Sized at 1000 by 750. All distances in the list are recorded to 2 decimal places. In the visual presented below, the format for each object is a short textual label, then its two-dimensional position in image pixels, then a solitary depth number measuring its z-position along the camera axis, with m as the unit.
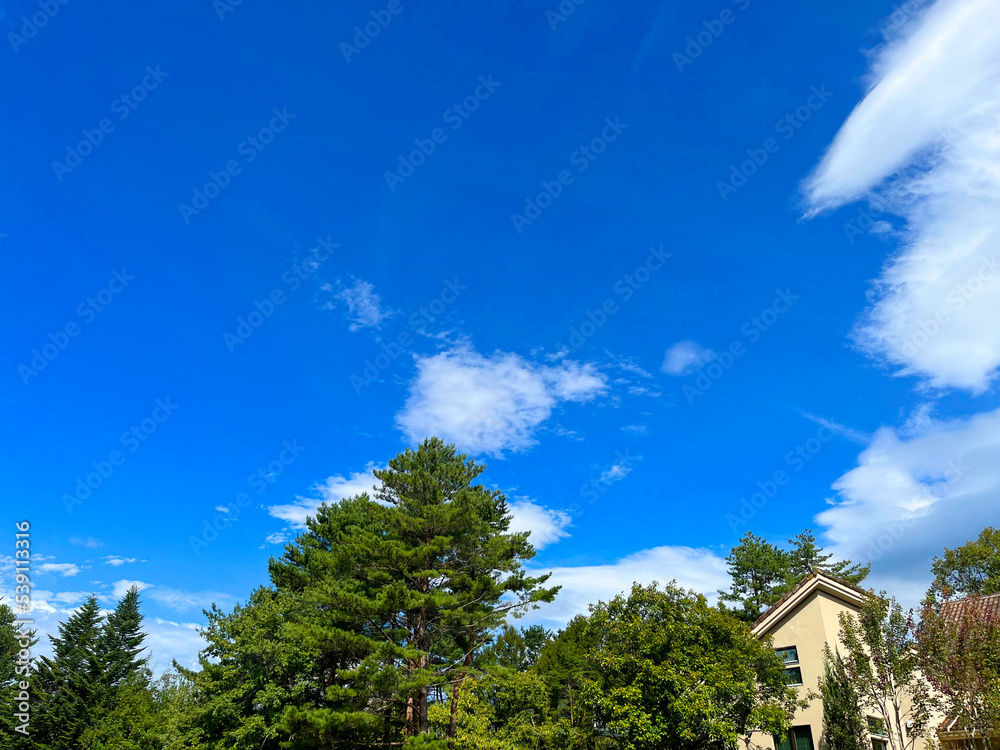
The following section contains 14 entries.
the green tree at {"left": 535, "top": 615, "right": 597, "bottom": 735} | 39.59
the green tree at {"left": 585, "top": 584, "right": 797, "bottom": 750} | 21.11
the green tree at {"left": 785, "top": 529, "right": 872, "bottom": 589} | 50.85
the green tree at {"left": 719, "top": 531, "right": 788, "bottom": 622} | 48.38
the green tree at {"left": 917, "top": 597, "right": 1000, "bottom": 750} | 18.14
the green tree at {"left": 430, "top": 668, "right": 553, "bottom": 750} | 26.03
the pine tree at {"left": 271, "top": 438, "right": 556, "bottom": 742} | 25.83
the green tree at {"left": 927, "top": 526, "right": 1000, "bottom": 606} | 41.81
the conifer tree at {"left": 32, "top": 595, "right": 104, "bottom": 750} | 42.16
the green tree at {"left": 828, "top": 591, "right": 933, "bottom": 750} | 19.84
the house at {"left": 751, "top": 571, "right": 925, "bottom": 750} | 26.84
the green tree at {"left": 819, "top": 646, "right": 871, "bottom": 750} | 22.58
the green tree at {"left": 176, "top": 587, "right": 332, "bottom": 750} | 28.31
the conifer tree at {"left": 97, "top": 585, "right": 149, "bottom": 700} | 47.91
